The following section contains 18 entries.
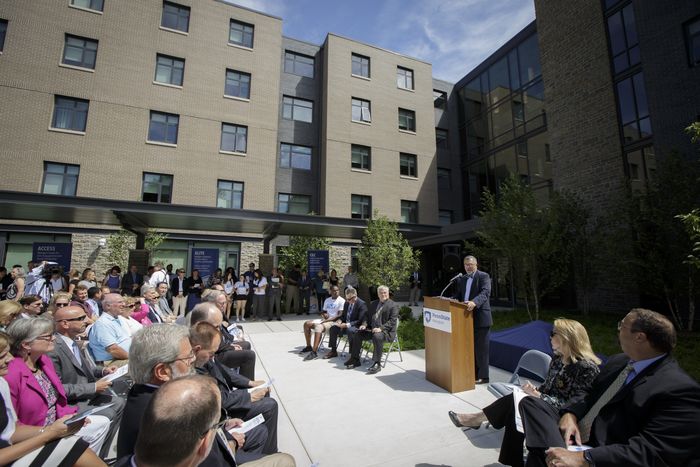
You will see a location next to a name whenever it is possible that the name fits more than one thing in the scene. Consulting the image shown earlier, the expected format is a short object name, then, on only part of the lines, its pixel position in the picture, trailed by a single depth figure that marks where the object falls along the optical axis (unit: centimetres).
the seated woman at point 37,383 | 228
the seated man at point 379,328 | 615
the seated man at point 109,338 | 420
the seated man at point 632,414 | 181
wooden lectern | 483
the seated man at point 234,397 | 287
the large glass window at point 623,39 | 1185
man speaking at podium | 519
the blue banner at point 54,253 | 1354
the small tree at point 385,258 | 1387
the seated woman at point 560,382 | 273
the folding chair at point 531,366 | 351
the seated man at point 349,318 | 682
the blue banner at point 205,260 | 1590
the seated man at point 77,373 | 303
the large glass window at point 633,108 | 1138
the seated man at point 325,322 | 702
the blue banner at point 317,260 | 1526
